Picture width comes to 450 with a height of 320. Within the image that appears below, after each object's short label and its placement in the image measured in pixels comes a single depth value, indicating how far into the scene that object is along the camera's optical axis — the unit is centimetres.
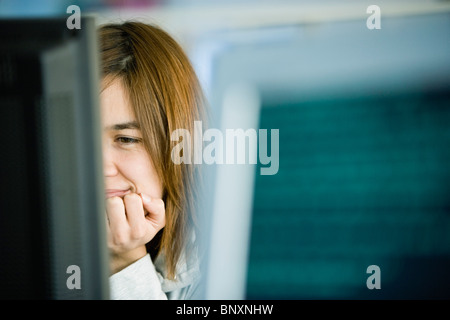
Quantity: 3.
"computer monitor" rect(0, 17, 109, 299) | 189
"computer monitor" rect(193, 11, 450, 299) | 205
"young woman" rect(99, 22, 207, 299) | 201
